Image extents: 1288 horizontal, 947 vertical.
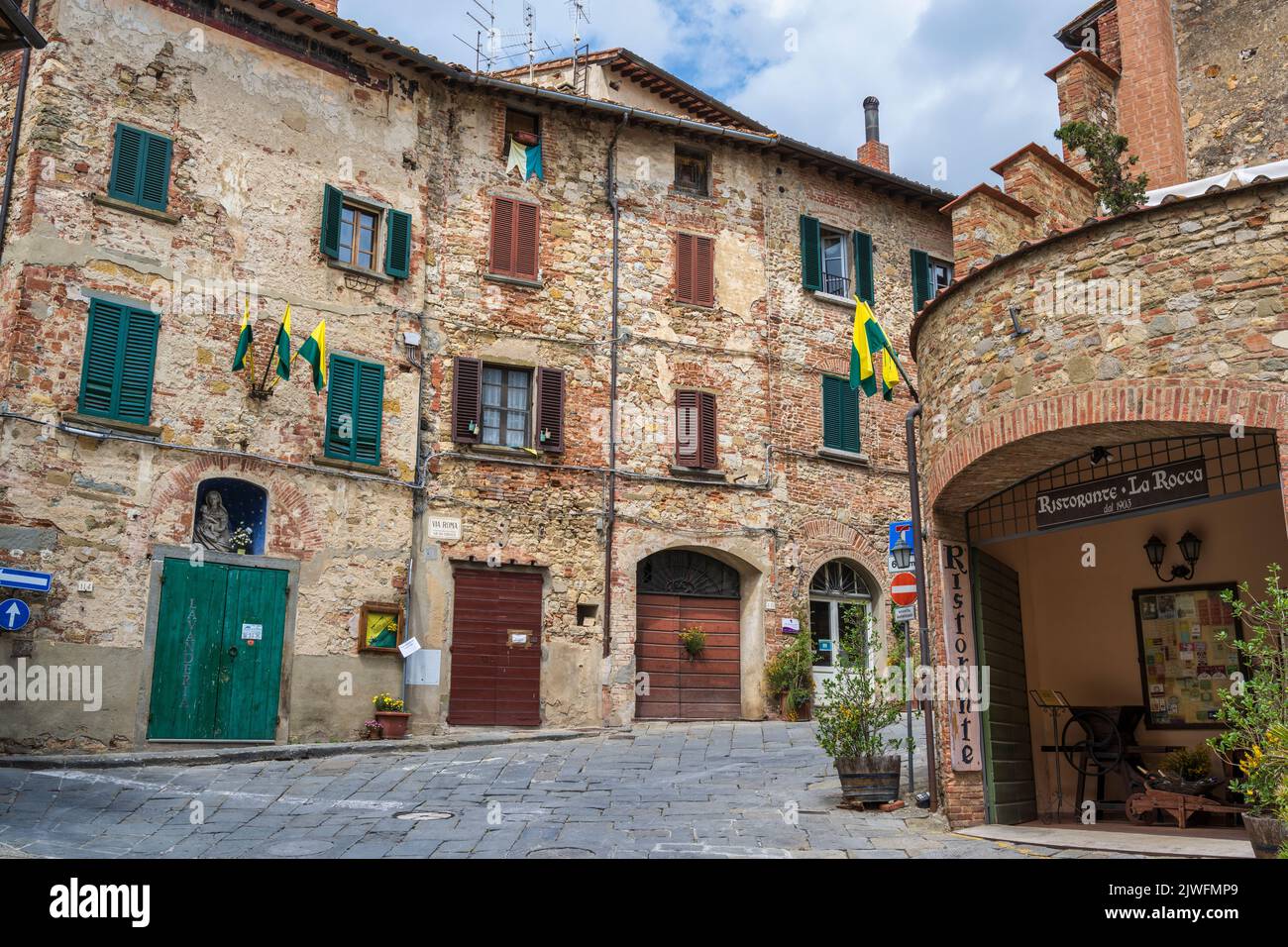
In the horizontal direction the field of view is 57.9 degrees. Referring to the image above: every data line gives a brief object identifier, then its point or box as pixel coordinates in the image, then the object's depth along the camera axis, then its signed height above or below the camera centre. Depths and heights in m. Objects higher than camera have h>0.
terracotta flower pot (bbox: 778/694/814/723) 17.61 -0.22
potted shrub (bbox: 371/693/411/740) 14.69 -0.26
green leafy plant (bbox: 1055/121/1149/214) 11.16 +5.23
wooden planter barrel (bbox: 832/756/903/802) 9.59 -0.67
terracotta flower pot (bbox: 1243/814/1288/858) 5.90 -0.69
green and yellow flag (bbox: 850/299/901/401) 11.17 +3.31
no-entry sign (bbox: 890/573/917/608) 10.59 +0.95
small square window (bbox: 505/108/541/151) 18.13 +8.82
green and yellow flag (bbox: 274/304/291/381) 14.12 +4.16
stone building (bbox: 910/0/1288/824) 7.21 +1.77
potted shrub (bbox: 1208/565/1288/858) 5.89 -0.18
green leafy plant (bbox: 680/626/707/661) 17.64 +0.84
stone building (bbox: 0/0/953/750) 13.57 +4.27
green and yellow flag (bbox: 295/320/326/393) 14.45 +4.23
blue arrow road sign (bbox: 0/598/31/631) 12.27 +0.85
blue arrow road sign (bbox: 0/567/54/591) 12.27 +1.22
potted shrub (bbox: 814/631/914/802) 9.62 -0.32
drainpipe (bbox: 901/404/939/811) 9.44 +0.92
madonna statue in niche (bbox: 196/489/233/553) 14.21 +2.07
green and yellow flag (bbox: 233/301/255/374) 14.25 +4.24
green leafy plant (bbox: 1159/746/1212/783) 9.24 -0.53
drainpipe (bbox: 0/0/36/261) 13.65 +6.61
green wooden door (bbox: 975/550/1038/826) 9.20 -0.01
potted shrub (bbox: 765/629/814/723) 17.64 +0.24
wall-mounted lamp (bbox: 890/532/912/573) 10.98 +1.33
